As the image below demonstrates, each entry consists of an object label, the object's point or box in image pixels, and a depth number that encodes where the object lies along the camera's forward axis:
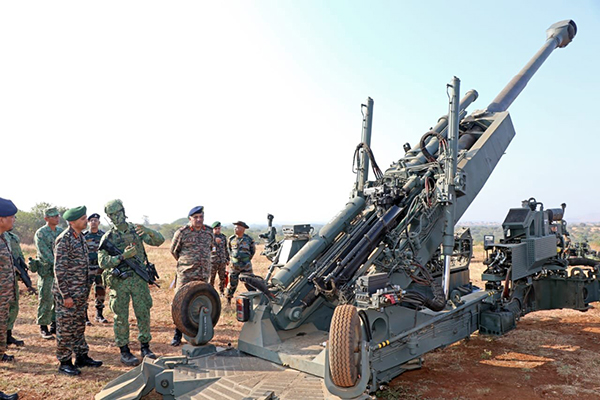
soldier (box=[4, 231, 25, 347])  6.90
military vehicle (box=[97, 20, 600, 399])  4.24
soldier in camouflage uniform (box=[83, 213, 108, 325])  8.01
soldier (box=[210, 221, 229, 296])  9.52
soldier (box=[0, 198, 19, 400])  4.96
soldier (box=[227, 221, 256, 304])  9.58
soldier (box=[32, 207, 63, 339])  7.32
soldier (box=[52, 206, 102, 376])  5.61
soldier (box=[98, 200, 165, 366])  5.95
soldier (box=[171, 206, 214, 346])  6.91
